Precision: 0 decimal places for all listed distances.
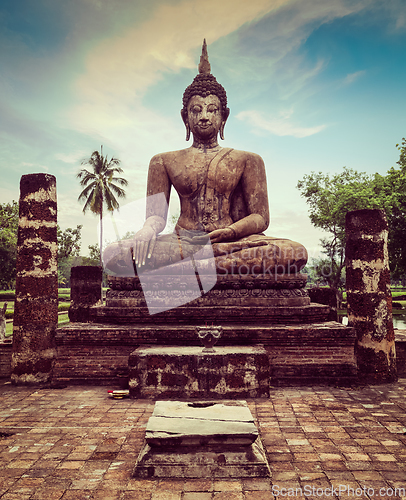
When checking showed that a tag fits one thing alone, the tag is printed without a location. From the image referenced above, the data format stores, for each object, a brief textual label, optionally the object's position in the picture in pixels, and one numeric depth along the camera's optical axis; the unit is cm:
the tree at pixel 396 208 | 1794
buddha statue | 681
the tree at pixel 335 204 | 2002
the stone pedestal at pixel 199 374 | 487
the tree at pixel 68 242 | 2739
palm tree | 2767
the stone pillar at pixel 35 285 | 584
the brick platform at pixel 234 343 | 566
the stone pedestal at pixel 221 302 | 620
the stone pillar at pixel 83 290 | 970
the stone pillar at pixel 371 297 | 585
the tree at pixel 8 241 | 2342
